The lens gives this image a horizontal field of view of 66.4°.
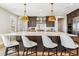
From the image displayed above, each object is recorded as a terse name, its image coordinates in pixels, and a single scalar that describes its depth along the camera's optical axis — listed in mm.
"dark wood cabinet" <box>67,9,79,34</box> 3908
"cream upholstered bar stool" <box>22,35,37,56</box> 1785
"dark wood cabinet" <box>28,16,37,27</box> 5454
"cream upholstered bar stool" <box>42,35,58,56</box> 1771
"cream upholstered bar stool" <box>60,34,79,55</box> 1637
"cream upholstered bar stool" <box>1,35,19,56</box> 1742
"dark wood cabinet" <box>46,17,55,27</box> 5630
